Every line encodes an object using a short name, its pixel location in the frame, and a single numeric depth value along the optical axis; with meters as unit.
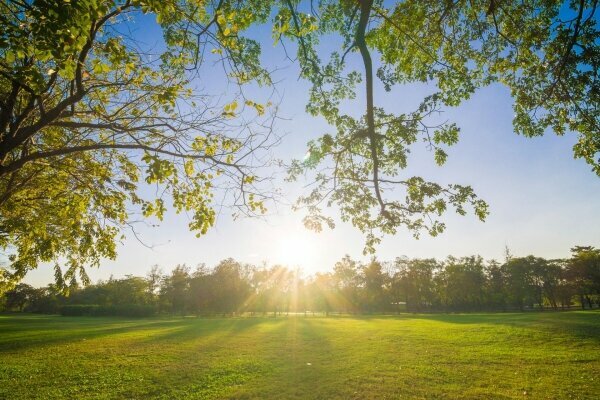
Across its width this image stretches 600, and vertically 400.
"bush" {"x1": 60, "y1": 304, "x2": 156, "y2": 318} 75.94
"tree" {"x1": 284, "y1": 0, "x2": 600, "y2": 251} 7.71
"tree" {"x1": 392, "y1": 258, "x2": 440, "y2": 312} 91.56
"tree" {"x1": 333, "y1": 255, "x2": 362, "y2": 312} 96.00
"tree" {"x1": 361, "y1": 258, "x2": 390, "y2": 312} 93.00
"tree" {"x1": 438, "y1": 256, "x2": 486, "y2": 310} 84.06
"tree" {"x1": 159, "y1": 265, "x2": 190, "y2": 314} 90.91
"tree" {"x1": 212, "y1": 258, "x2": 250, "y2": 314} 83.81
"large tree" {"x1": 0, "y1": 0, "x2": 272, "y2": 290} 3.63
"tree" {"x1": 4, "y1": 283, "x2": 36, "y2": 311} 113.75
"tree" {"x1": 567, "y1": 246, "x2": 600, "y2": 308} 72.50
